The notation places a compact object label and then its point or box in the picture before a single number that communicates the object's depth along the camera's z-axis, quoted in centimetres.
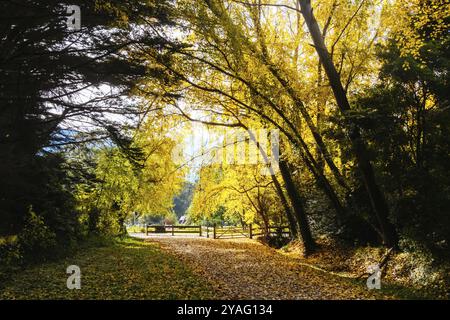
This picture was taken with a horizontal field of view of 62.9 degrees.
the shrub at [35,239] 1117
